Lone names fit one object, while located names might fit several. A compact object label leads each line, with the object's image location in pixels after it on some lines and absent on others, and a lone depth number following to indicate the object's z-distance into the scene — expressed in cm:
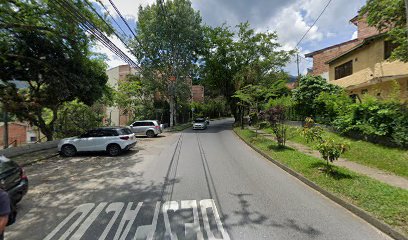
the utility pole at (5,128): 1414
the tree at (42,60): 1263
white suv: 1448
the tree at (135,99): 3427
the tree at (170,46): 3209
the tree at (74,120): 2220
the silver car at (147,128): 2573
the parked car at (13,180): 582
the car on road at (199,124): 3397
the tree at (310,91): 1944
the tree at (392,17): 1067
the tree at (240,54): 3603
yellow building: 1734
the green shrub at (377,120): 1045
